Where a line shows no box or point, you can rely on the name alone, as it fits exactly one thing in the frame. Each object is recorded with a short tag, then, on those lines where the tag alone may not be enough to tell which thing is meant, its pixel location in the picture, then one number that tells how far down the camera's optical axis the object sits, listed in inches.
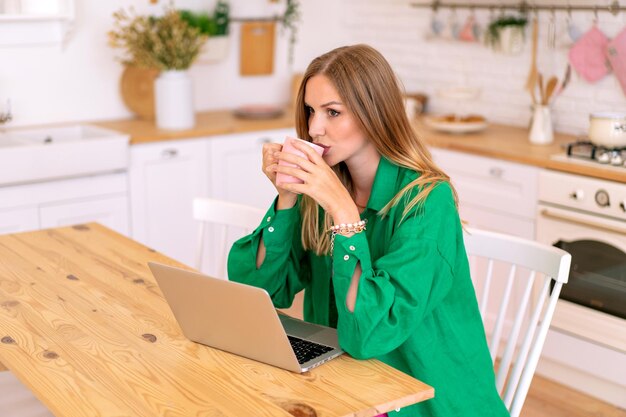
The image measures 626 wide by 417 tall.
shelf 156.6
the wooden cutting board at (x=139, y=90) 172.7
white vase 162.9
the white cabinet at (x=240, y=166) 166.6
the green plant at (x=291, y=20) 192.4
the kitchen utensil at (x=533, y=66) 158.4
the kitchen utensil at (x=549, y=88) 153.6
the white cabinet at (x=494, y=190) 141.3
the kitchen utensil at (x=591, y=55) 148.9
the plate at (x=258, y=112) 177.2
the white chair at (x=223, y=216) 96.5
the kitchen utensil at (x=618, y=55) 144.9
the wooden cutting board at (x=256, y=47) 188.7
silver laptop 63.1
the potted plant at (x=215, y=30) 175.3
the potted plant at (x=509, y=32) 160.2
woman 67.3
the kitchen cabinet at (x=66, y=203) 142.1
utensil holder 149.9
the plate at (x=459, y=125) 158.1
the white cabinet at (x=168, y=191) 156.7
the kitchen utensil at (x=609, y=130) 132.3
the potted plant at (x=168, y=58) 162.6
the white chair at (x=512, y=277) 76.0
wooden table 59.3
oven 129.1
